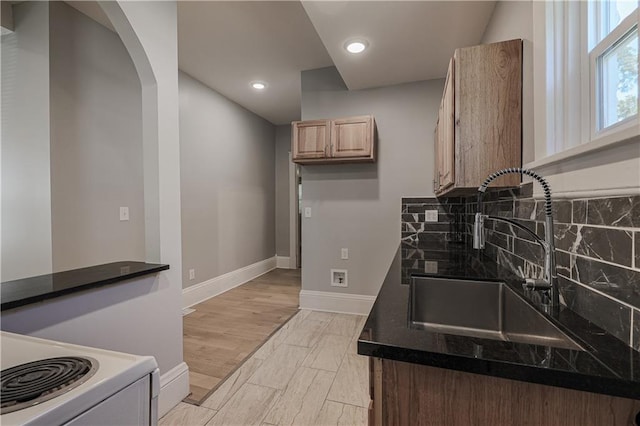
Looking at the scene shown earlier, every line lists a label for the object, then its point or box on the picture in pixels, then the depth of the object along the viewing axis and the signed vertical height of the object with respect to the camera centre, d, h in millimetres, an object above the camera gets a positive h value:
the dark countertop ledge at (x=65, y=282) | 1045 -298
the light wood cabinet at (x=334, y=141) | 2834 +702
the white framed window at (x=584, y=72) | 848 +461
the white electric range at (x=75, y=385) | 509 -339
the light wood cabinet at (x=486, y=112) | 1399 +481
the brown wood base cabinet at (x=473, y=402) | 571 -415
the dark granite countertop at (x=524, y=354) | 556 -322
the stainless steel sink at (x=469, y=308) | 1098 -428
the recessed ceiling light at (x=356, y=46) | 2219 +1291
